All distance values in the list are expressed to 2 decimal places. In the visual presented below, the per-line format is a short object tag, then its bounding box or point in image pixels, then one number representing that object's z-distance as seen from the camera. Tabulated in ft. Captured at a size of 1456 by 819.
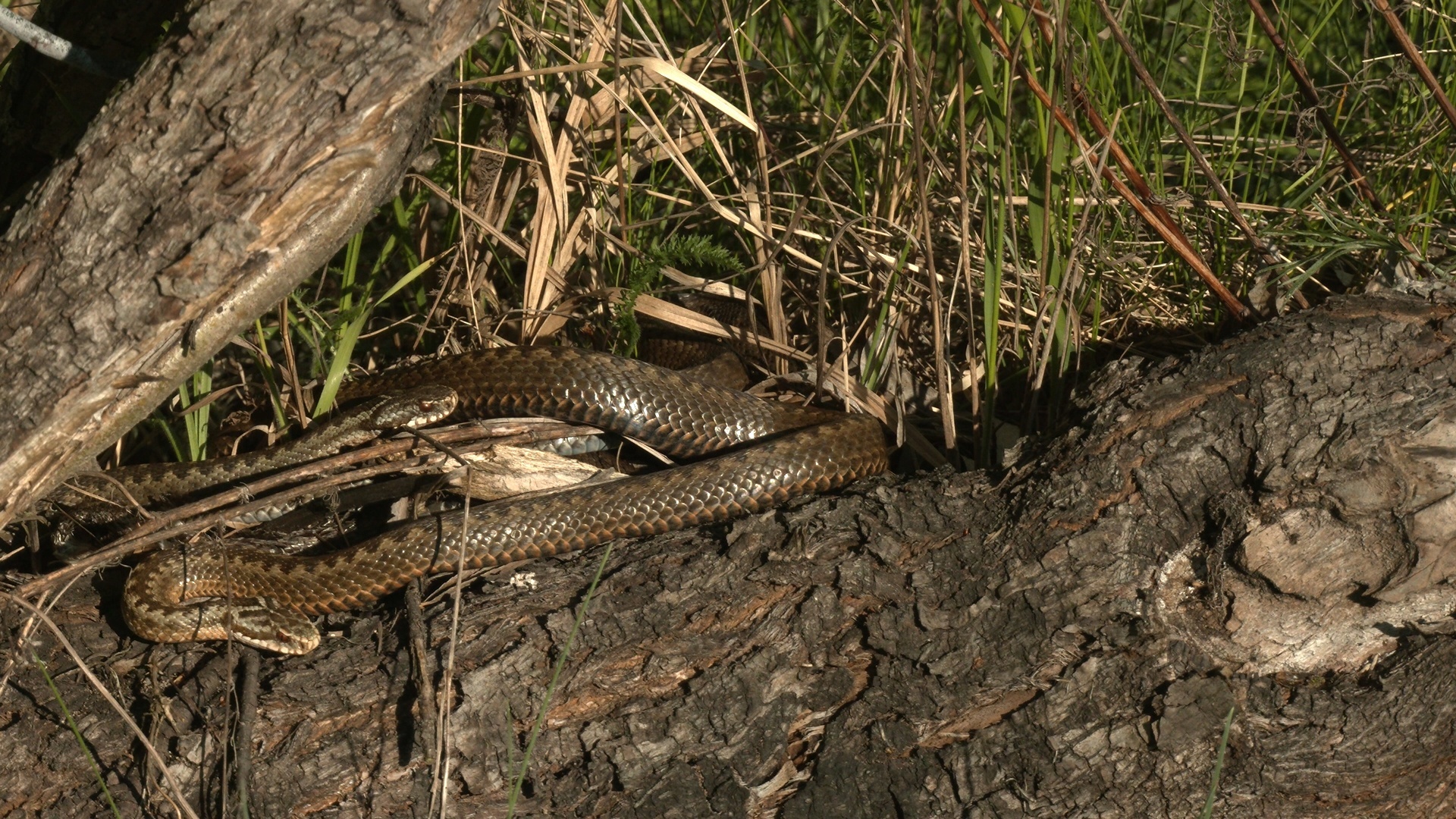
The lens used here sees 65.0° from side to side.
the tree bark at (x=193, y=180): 9.61
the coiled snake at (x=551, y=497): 12.89
